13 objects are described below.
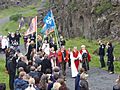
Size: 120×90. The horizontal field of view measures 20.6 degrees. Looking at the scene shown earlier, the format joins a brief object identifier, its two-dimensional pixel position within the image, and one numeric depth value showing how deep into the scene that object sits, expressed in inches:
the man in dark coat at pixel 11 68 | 650.9
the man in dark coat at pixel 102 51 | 855.0
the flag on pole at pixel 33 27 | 831.8
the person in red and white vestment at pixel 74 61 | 786.8
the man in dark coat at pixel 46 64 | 650.8
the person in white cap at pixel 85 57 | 786.1
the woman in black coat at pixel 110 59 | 814.6
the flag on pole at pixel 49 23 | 779.2
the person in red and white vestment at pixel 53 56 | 746.9
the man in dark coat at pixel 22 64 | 610.9
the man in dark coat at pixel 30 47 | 843.6
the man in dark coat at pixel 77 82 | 528.0
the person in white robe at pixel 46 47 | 824.3
